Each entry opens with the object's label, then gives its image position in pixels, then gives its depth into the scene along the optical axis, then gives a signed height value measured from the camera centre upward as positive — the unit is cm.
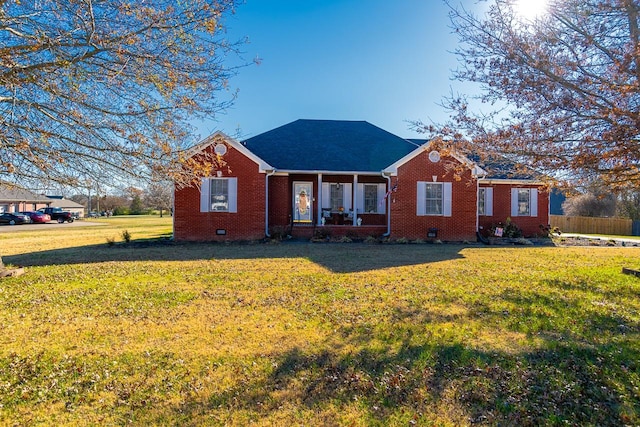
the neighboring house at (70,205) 6681 +71
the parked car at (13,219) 3775 -94
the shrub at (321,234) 1639 -99
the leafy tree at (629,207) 3453 +49
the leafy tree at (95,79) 499 +180
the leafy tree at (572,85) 579 +200
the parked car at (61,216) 4222 -71
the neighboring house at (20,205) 4988 +59
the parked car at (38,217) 4006 -79
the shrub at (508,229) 1797 -80
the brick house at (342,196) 1616 +68
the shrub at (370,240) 1603 -119
